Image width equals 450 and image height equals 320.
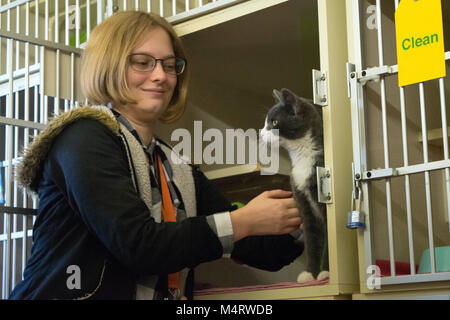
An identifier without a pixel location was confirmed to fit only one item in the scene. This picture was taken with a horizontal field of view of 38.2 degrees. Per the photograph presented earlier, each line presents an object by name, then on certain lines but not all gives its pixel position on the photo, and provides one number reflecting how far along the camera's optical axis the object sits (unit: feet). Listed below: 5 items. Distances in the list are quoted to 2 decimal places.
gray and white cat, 4.25
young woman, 3.63
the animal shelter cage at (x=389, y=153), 3.92
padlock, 3.95
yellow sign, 3.75
